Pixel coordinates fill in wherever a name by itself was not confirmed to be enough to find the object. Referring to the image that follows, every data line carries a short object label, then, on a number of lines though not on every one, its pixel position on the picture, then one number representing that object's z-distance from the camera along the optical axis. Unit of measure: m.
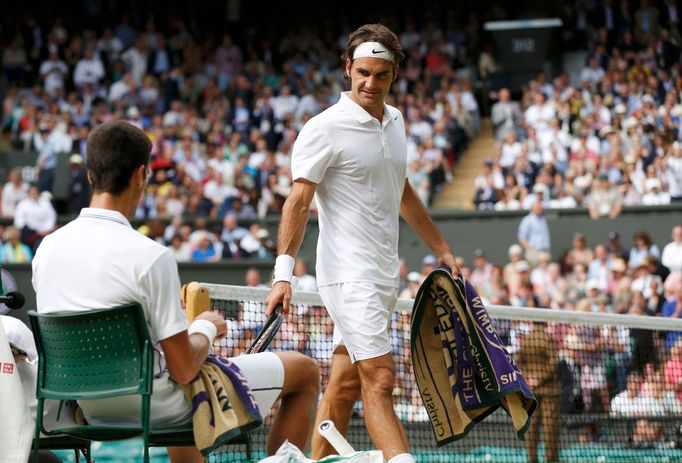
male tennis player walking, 5.53
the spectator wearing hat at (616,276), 15.57
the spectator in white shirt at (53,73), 25.80
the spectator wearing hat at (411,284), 15.53
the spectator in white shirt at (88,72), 25.98
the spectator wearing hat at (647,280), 15.02
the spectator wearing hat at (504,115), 22.45
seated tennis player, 4.49
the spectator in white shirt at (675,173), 17.58
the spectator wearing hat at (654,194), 17.53
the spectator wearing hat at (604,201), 17.38
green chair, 4.49
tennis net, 9.03
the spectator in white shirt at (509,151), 19.83
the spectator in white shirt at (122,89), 25.14
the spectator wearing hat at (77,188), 20.64
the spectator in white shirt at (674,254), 15.81
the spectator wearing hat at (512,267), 15.85
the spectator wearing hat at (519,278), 15.62
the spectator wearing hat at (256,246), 18.56
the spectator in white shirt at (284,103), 24.03
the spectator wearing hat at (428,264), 16.86
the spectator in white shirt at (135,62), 26.58
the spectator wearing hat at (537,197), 18.10
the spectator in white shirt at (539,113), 20.59
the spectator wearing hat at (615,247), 16.55
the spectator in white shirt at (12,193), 20.59
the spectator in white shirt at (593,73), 22.56
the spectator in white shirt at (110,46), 27.28
